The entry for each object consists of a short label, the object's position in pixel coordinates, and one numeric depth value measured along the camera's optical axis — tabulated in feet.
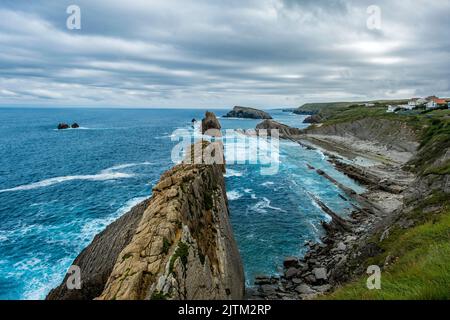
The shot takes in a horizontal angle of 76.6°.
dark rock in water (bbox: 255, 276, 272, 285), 98.07
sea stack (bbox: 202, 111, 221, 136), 477.61
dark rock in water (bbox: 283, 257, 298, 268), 108.37
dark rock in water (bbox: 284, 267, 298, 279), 101.19
